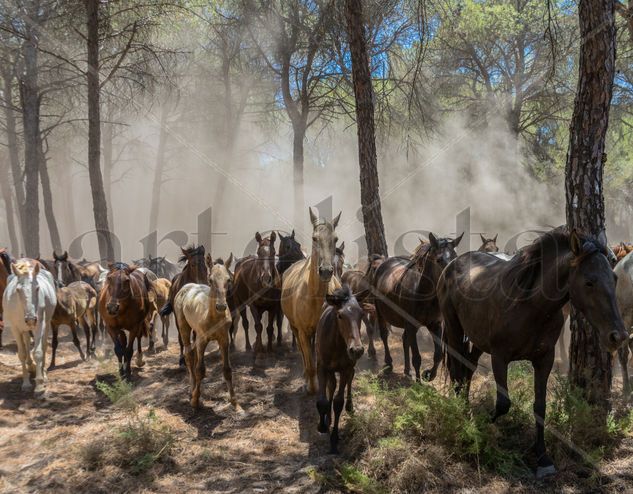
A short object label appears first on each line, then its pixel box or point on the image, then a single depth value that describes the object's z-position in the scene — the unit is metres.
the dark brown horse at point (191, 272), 10.07
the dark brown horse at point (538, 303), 4.27
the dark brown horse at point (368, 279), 9.95
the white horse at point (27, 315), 8.38
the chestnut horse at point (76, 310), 10.20
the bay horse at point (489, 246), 12.30
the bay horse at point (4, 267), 10.01
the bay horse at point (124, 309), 8.77
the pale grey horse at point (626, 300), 6.95
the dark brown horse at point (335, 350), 5.51
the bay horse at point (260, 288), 10.17
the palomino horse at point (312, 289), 6.98
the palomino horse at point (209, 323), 7.21
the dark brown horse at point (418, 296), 7.79
